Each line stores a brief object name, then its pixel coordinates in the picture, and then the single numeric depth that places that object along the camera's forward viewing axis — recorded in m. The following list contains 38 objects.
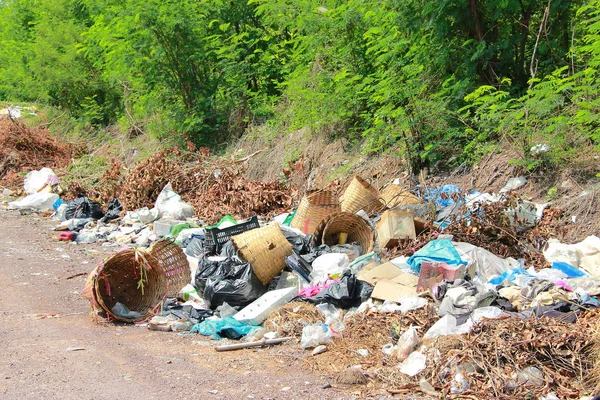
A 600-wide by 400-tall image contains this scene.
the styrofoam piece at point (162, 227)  9.11
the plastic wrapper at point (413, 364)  4.32
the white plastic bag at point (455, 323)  4.65
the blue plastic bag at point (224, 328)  5.41
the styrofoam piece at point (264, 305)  5.60
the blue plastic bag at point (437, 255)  5.93
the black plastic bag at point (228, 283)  5.96
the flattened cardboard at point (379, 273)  5.78
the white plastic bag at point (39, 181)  12.65
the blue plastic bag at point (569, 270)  5.71
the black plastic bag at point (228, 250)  6.60
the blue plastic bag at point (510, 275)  5.61
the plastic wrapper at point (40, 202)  11.80
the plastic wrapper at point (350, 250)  6.80
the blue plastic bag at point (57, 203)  11.55
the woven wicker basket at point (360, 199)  7.86
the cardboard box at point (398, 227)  6.72
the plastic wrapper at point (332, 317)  5.23
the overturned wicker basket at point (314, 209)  7.62
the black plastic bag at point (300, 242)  6.88
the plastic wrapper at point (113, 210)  10.59
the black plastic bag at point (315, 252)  6.59
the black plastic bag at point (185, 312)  5.85
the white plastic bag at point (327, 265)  6.23
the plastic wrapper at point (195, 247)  7.34
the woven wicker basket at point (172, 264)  6.37
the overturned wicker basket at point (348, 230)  6.98
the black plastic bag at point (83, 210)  10.70
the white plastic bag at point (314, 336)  5.00
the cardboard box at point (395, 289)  5.42
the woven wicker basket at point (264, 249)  6.25
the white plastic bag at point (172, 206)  9.77
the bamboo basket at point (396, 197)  7.68
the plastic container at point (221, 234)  7.05
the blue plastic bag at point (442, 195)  7.47
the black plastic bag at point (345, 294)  5.64
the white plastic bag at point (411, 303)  5.14
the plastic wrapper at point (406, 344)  4.56
